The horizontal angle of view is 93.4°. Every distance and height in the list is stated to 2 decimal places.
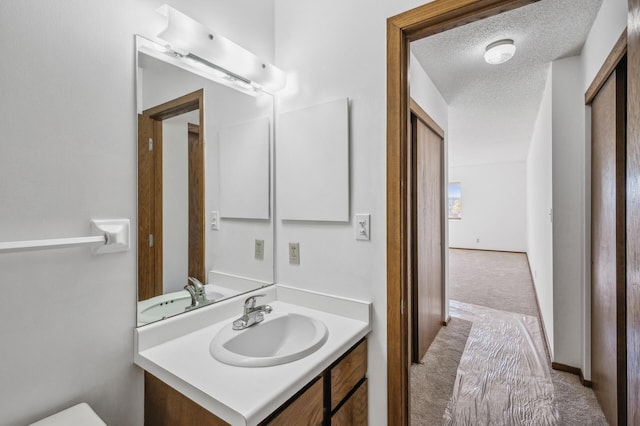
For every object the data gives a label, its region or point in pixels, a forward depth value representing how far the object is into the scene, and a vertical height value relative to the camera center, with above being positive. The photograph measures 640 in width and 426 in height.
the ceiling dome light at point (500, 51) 2.00 +1.07
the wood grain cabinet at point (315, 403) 0.87 -0.61
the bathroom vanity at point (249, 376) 0.80 -0.48
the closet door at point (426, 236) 2.36 -0.21
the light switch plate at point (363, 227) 1.29 -0.06
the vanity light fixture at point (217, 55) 1.09 +0.65
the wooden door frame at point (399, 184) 1.18 +0.11
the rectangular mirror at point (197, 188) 1.10 +0.11
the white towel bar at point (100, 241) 0.77 -0.07
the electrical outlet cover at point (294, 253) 1.51 -0.21
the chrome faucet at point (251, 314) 1.21 -0.42
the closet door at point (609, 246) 1.53 -0.20
